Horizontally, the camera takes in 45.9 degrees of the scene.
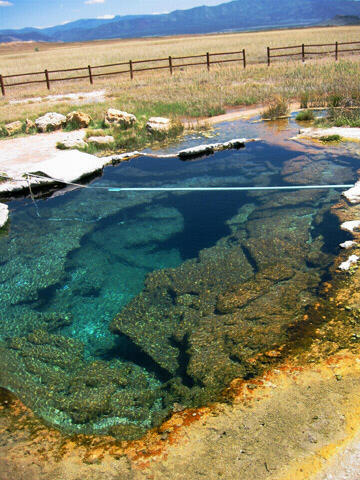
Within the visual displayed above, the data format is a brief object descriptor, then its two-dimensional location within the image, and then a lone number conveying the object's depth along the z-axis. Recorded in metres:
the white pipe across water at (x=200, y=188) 7.83
